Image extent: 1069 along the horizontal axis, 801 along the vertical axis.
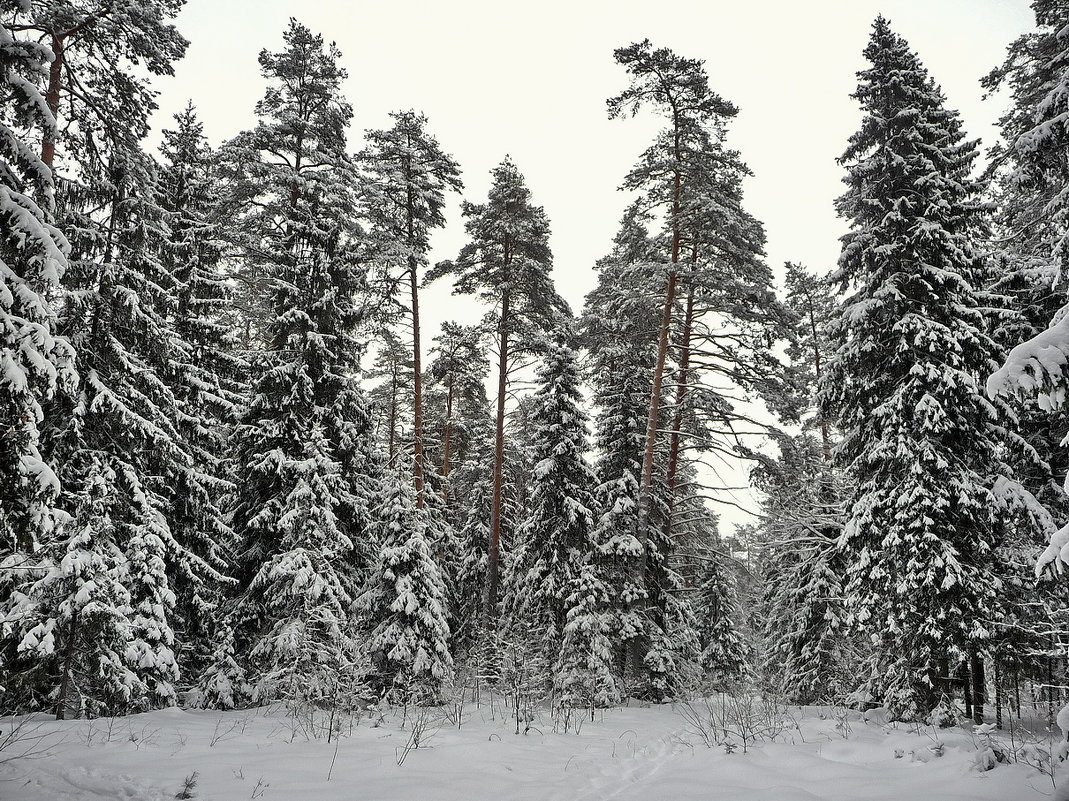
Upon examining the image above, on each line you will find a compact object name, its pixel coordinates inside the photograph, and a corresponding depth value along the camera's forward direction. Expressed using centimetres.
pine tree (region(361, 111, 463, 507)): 1866
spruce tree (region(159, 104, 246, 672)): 1413
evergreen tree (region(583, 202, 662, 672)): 1638
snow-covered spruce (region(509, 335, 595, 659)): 1739
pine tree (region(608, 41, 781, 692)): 1616
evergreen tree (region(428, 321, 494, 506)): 2442
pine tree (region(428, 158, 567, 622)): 1994
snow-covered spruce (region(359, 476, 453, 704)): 1417
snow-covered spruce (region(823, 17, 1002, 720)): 1088
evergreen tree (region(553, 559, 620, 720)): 1462
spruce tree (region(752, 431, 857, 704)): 1616
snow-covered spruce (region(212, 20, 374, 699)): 1318
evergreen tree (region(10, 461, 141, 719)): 980
